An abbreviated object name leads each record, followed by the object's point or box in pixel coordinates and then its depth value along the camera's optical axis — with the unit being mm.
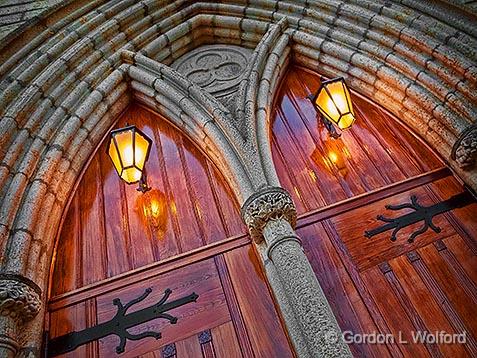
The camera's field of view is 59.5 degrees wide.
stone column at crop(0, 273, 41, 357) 2312
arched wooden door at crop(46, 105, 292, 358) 2547
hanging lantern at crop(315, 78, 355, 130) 3213
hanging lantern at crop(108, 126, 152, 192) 3049
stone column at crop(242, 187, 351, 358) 2174
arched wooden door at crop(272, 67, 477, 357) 2457
